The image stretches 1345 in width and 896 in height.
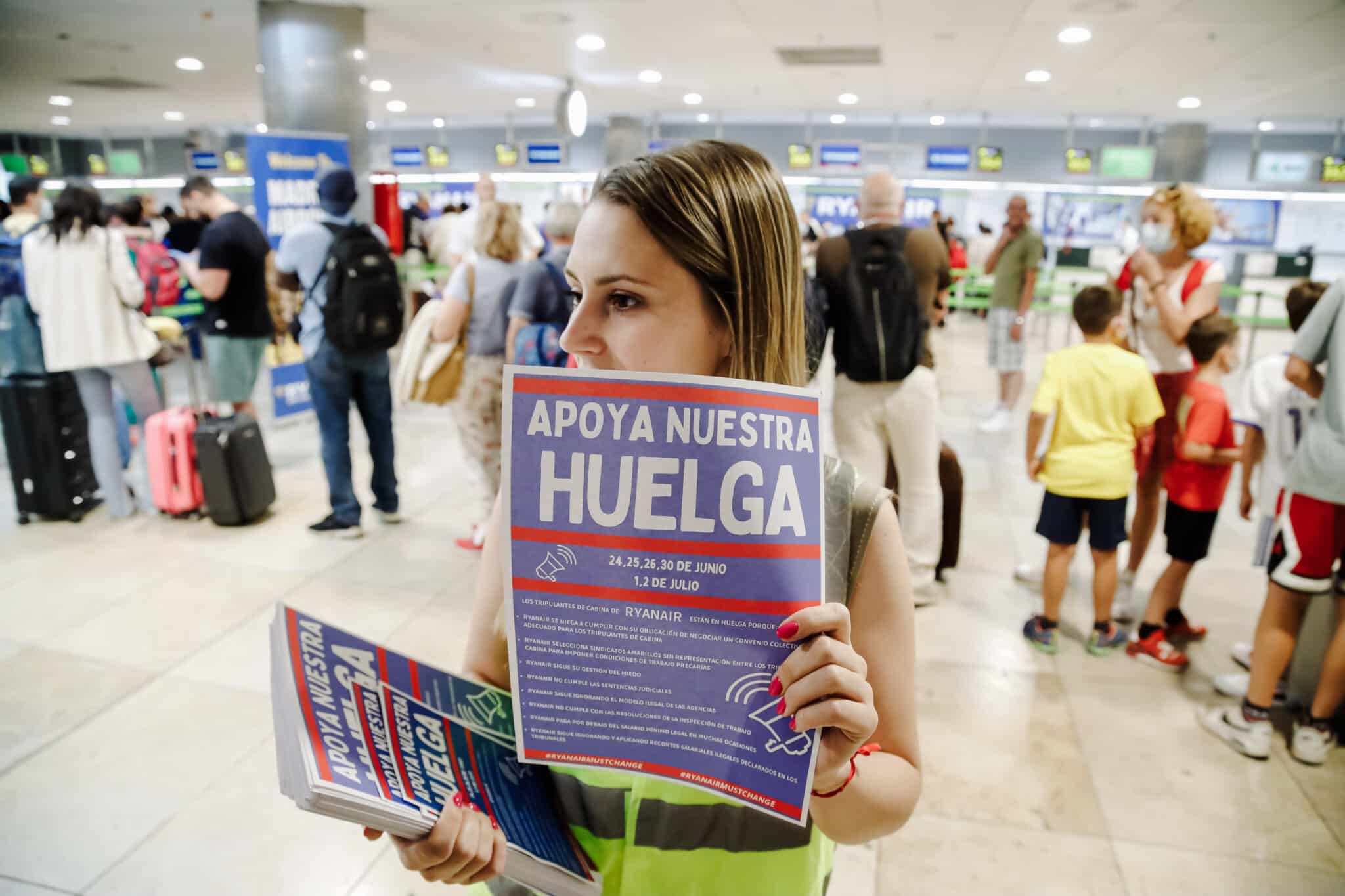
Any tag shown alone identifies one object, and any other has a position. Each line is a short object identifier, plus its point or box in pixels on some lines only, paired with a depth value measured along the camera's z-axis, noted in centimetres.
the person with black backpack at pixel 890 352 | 320
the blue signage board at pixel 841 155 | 1681
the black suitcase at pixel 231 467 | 439
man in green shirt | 653
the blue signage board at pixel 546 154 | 1819
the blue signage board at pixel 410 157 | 1933
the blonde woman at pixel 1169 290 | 321
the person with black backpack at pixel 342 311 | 399
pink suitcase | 448
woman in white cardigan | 413
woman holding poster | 83
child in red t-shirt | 308
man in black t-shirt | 480
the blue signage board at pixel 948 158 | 1636
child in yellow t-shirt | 305
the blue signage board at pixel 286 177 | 536
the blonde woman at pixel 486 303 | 393
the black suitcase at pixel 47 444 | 436
